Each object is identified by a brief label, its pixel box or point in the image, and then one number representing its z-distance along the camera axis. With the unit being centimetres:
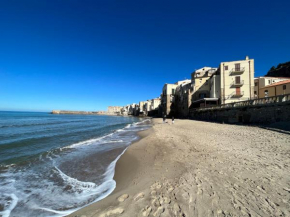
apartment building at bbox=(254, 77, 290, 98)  3634
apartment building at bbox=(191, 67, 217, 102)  4125
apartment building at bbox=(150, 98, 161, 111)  8788
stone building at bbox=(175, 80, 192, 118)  4562
